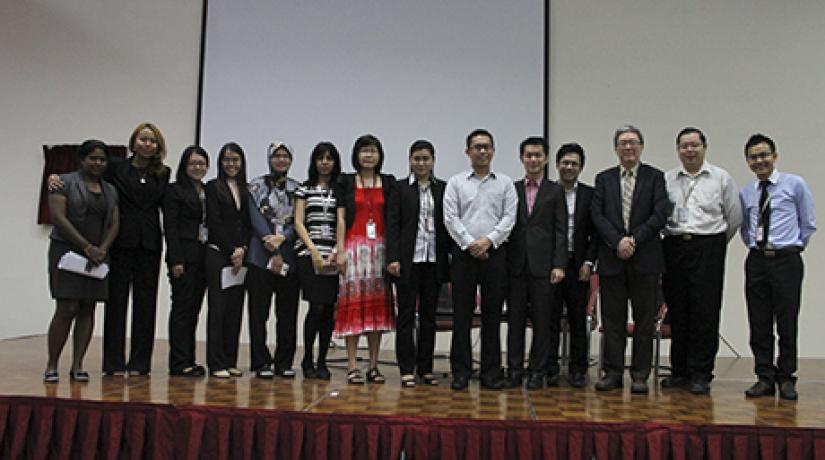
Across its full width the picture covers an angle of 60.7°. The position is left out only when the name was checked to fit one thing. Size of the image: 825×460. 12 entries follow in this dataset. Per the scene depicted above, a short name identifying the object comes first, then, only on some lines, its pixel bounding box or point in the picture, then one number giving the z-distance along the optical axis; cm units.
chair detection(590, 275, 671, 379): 412
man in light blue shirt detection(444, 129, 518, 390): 348
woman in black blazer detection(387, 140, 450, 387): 354
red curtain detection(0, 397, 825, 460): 258
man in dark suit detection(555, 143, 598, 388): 367
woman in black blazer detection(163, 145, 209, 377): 376
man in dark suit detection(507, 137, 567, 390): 353
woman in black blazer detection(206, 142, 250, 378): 374
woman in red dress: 362
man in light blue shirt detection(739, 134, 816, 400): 339
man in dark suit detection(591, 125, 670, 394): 344
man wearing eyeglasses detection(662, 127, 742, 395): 352
